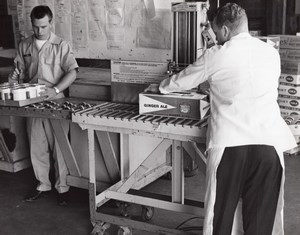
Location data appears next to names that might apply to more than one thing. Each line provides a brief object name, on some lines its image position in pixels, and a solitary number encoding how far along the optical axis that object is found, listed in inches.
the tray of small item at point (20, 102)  107.0
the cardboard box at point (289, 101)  132.6
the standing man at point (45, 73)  120.4
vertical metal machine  99.7
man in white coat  77.8
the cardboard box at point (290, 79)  132.7
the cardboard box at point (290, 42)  136.3
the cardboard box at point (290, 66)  133.3
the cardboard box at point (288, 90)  133.6
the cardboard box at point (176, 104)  89.6
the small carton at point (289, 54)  136.3
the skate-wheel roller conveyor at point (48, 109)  103.1
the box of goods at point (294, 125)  97.4
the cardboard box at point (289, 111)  133.0
